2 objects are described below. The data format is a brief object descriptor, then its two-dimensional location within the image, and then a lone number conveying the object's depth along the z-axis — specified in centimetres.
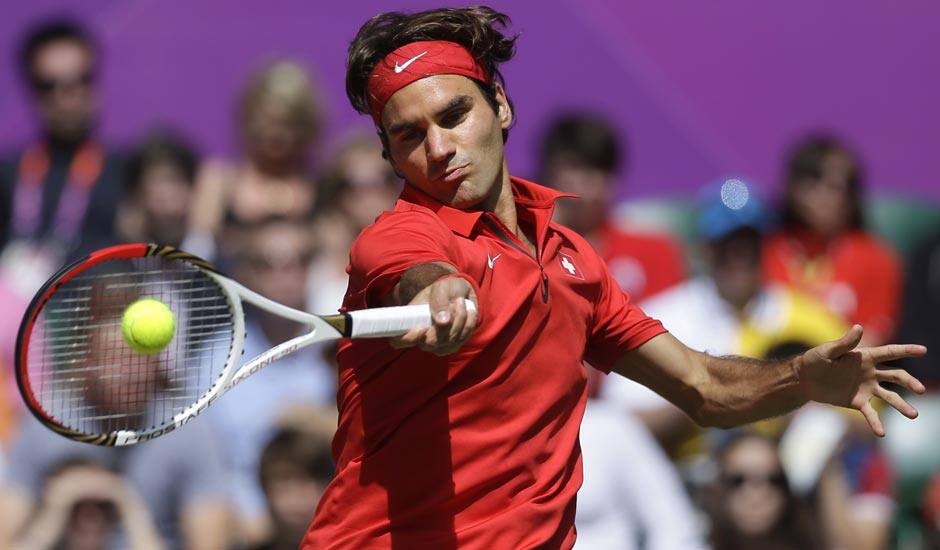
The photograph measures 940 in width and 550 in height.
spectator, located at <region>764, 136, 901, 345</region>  1625
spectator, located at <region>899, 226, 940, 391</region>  1570
